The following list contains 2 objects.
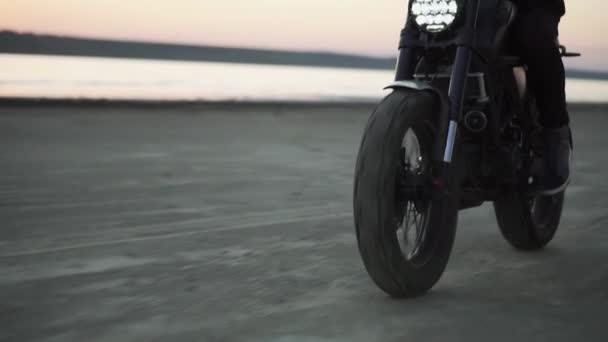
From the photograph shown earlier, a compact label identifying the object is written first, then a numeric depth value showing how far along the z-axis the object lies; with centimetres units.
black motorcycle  360
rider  416
